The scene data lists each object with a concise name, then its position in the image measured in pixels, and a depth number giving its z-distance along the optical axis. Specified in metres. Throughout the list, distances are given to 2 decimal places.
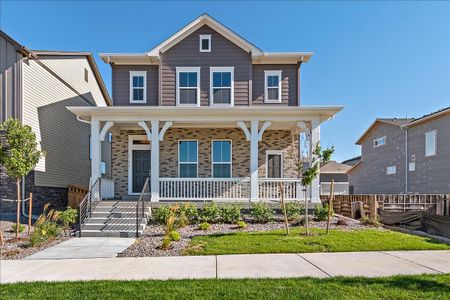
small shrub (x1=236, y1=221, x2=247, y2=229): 9.51
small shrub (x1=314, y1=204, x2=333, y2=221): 10.52
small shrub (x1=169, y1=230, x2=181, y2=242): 7.89
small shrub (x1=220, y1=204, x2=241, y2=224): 10.30
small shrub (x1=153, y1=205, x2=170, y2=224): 10.02
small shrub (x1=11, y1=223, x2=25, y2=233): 8.93
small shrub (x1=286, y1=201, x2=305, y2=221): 10.39
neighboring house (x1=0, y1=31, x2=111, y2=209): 11.83
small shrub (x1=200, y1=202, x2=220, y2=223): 10.25
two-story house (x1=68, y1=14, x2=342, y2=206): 13.66
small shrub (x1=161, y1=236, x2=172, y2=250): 7.16
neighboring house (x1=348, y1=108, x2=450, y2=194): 15.02
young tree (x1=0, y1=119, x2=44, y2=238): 8.32
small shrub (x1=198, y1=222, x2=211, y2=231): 9.29
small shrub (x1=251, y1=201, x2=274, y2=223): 10.27
